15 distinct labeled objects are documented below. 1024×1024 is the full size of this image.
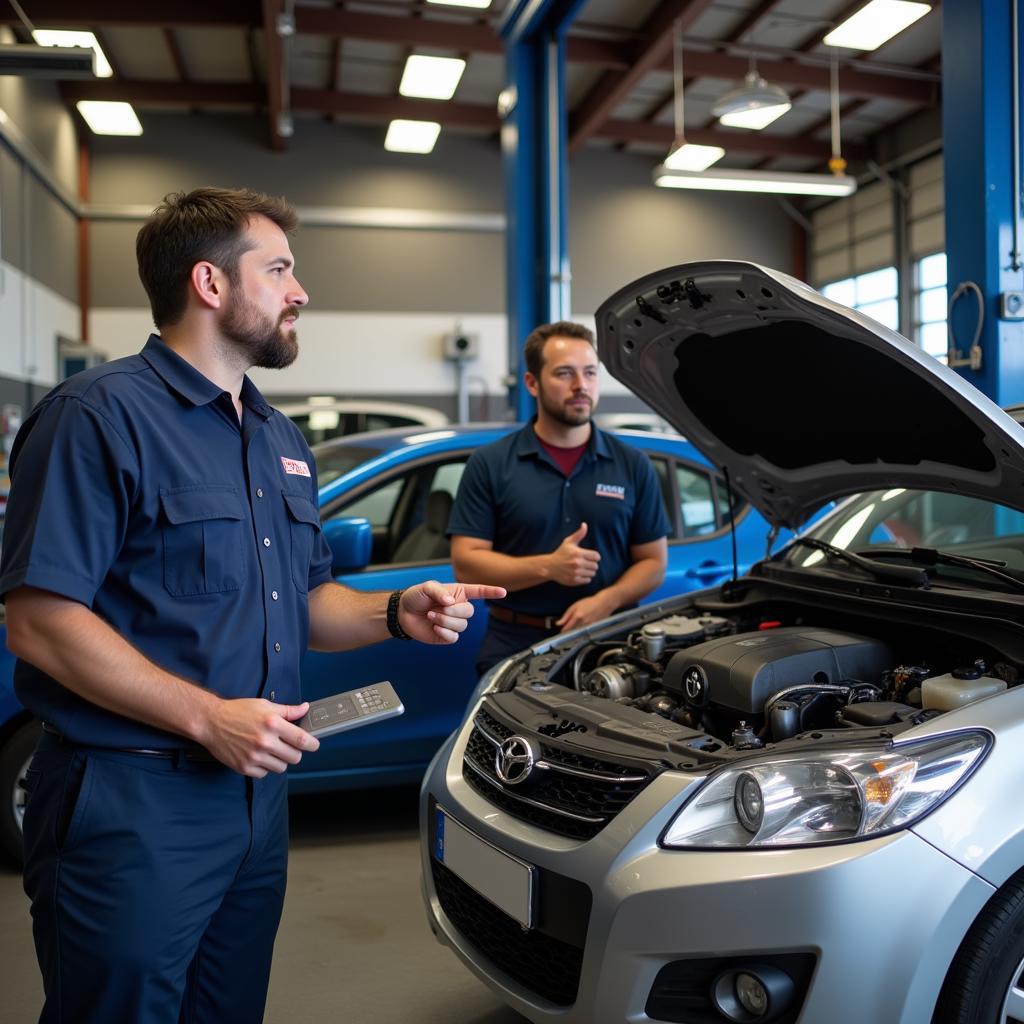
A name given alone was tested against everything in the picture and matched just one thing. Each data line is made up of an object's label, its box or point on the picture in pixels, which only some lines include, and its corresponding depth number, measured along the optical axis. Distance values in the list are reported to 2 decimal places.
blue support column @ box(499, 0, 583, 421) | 6.85
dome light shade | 9.20
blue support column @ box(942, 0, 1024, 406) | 3.69
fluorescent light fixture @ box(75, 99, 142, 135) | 12.85
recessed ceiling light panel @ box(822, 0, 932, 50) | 9.29
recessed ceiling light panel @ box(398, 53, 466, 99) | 11.25
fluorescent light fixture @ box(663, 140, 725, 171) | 10.62
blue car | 3.28
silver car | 1.59
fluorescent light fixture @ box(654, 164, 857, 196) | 10.42
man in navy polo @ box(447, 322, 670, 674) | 3.12
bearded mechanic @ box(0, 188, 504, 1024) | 1.43
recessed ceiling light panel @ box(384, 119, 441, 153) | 14.03
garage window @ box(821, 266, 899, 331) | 14.97
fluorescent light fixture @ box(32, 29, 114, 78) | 8.79
